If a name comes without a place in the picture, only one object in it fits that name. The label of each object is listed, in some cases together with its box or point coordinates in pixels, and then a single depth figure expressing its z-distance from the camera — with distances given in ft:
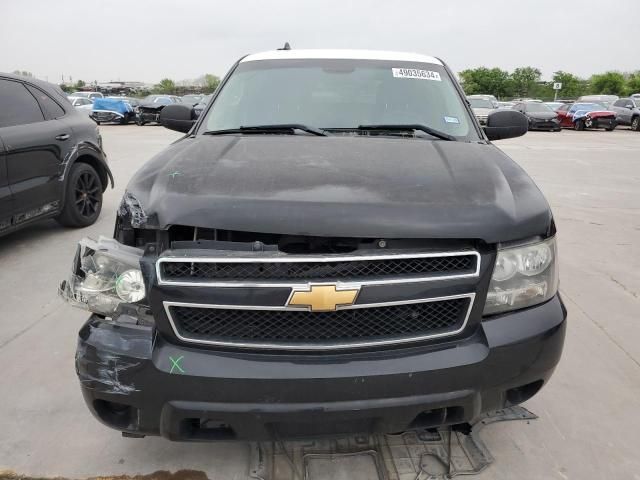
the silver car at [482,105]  73.11
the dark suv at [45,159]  15.89
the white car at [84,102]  80.47
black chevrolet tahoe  5.78
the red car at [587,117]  79.20
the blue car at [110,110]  80.79
